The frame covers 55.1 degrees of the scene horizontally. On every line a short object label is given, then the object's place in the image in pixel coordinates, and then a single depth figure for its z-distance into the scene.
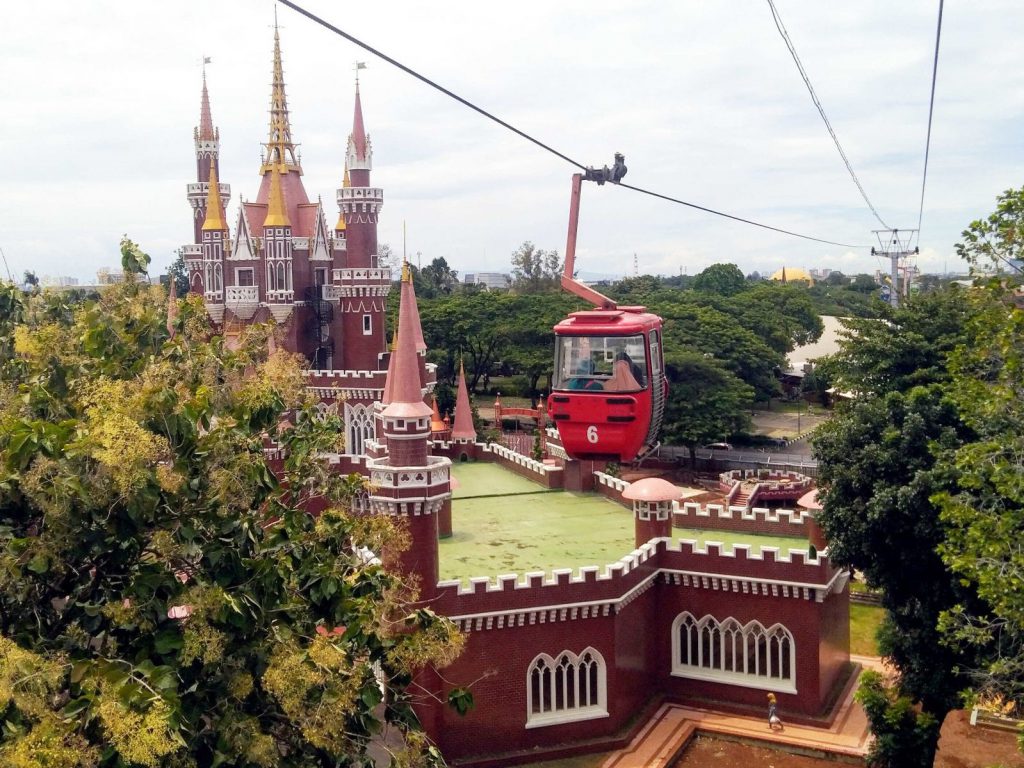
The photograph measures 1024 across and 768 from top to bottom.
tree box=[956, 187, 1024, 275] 14.55
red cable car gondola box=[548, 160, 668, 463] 19.17
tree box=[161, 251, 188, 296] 83.69
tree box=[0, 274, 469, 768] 10.06
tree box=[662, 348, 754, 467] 52.12
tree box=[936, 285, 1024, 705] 13.71
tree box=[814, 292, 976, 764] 20.23
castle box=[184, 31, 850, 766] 22.06
